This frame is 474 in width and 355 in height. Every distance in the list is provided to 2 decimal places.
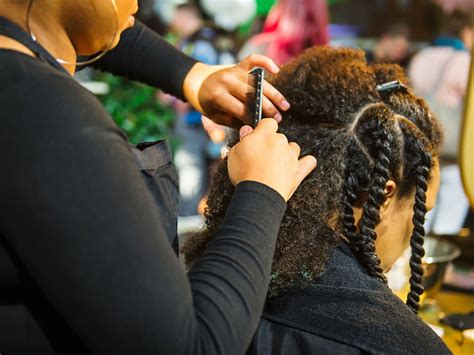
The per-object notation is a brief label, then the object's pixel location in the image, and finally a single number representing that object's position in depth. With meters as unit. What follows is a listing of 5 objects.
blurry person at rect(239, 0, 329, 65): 3.42
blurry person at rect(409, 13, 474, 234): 3.42
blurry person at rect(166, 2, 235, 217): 4.49
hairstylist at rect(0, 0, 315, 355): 0.63
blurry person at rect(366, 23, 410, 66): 5.11
